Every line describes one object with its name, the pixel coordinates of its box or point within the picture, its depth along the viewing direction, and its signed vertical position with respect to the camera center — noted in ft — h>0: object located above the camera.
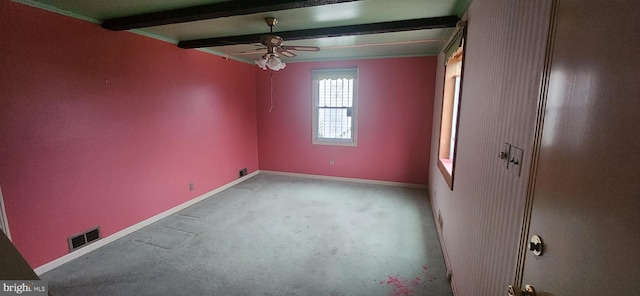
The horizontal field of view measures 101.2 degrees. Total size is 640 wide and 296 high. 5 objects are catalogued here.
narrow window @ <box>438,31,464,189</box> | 9.28 +0.27
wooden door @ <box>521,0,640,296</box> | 1.61 -0.27
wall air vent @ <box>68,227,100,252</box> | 8.05 -4.02
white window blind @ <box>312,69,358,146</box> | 15.31 +0.47
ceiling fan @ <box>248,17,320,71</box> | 8.48 +2.18
